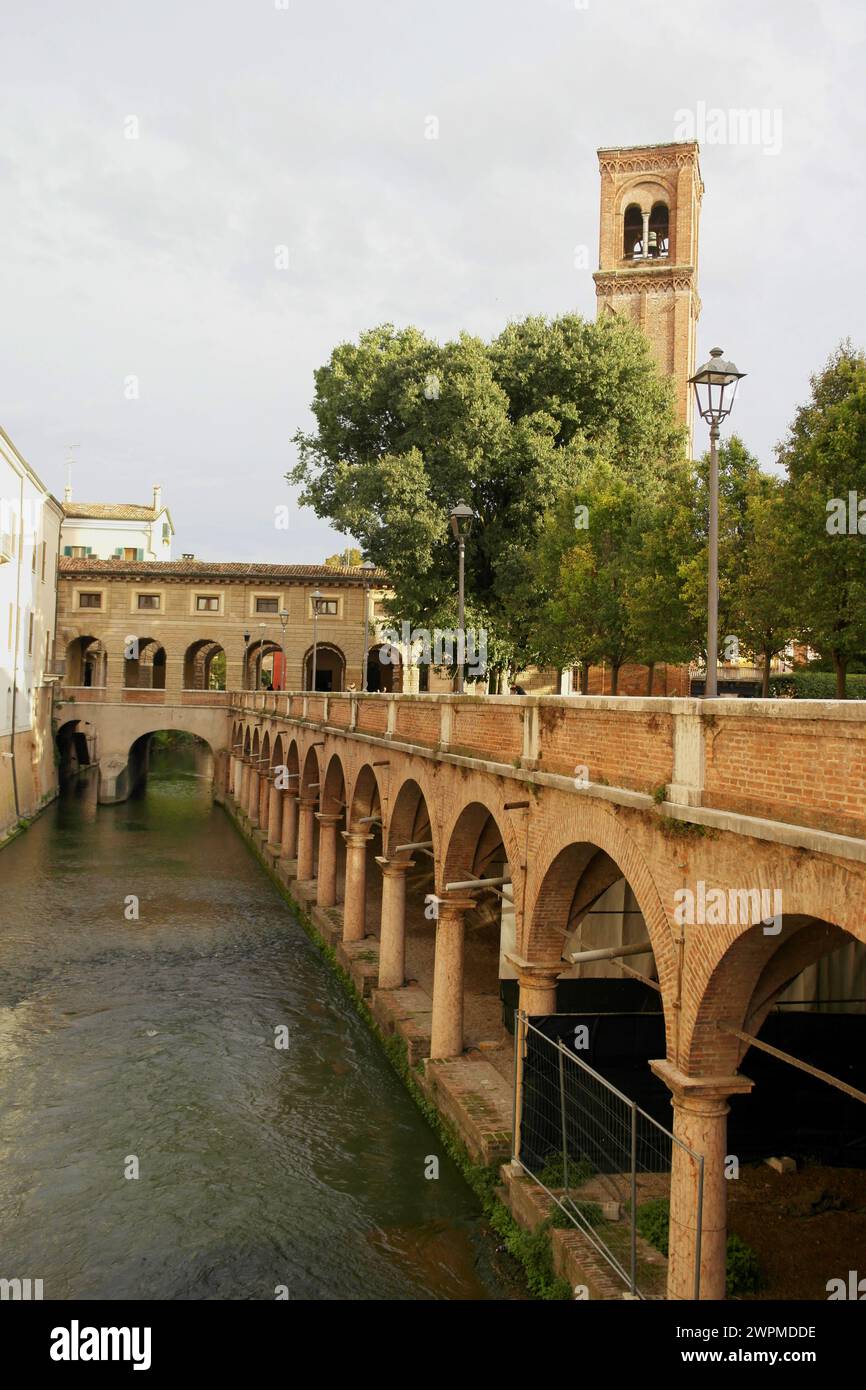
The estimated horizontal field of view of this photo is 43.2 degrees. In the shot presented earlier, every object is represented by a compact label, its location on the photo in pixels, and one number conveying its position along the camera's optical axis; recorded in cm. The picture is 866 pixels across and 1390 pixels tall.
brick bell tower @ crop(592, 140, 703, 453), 4484
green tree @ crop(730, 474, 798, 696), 1975
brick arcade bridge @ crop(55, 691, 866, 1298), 699
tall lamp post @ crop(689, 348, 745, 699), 952
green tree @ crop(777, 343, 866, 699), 1780
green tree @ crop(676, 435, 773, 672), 2323
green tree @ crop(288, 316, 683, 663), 3222
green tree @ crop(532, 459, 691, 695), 2556
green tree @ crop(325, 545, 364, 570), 7594
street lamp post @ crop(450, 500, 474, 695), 1659
